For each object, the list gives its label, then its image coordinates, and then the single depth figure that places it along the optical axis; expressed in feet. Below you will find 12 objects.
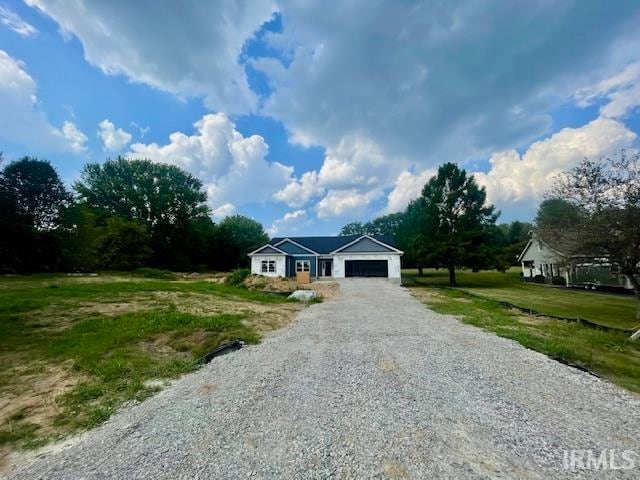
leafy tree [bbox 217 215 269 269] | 161.58
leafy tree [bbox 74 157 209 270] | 142.72
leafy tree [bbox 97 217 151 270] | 110.22
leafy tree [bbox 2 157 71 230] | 87.66
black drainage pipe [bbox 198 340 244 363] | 21.57
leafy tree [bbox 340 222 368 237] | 248.32
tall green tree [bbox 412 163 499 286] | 83.76
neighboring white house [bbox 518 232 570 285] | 87.60
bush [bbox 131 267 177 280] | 100.05
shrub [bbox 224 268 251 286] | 76.54
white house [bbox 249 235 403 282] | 100.58
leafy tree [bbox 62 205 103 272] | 97.11
